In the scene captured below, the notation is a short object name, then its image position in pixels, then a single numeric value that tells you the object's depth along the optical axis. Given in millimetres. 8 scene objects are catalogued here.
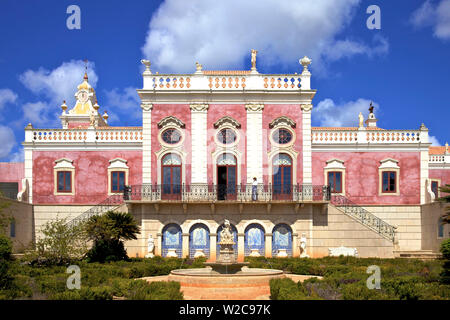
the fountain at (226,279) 19625
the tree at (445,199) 20516
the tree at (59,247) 25625
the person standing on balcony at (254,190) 33438
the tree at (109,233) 27848
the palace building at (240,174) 33562
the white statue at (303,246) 32719
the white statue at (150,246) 32562
